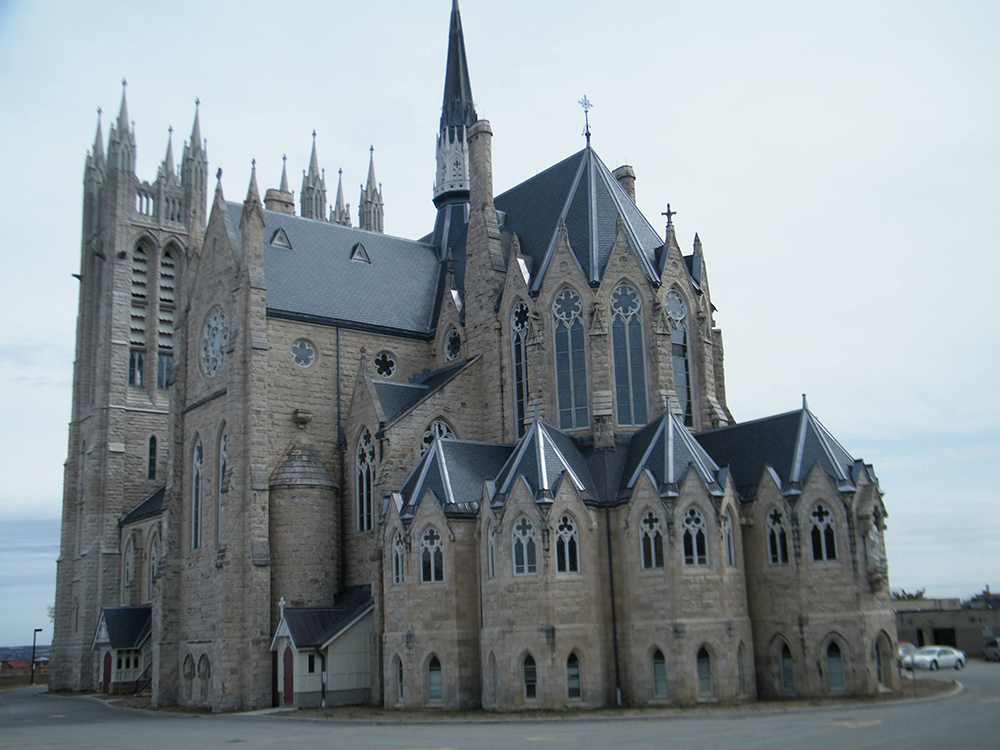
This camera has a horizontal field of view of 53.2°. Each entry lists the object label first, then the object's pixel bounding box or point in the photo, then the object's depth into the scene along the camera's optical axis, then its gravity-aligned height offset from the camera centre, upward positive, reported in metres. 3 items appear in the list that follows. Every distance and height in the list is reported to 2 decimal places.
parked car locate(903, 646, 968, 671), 41.75 -3.04
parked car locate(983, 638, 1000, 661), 48.16 -3.20
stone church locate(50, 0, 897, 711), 29.20 +3.61
